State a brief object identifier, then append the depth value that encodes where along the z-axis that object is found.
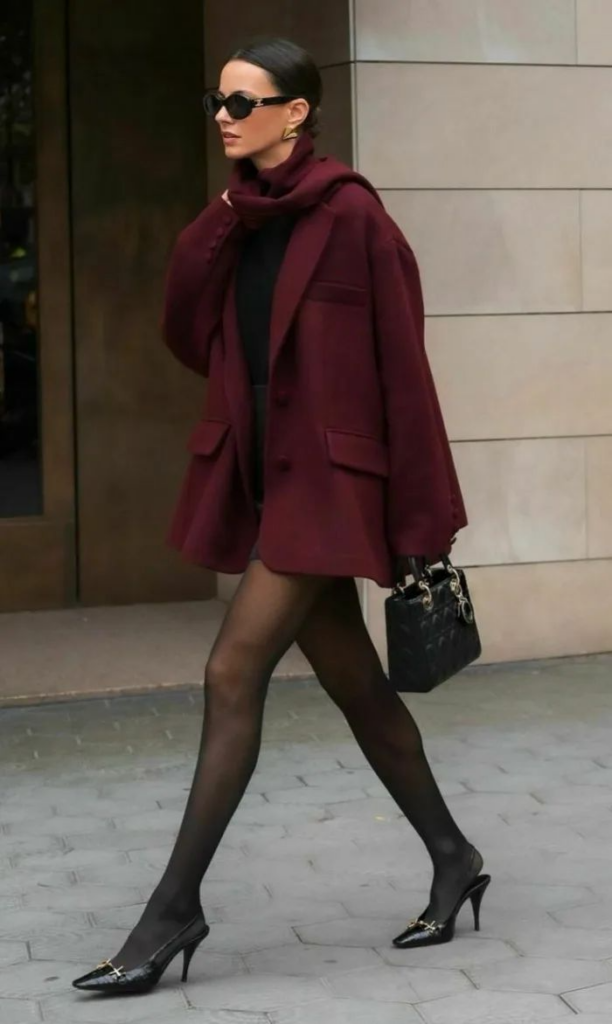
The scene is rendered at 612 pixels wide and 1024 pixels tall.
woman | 7.90
